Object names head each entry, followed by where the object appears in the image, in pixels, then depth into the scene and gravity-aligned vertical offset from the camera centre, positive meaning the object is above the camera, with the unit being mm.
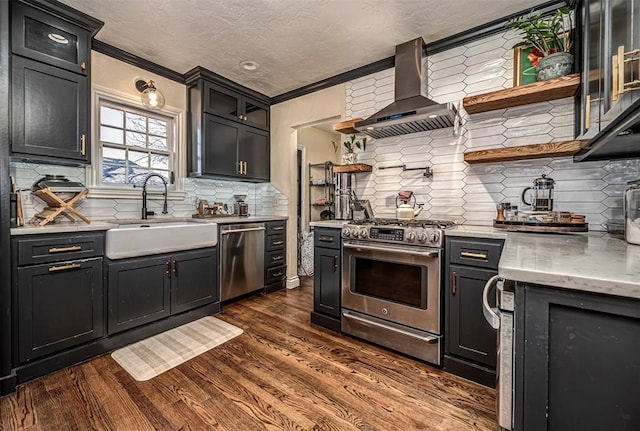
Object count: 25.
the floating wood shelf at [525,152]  1890 +453
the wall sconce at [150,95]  2924 +1233
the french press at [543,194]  2059 +155
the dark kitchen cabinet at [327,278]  2582 -607
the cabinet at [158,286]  2224 -647
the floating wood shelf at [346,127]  2916 +924
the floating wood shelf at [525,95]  1871 +862
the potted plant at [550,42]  1909 +1240
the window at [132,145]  2854 +750
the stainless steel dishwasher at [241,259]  3107 -527
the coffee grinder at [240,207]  3834 +92
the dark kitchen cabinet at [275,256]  3623 -554
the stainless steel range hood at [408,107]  2402 +932
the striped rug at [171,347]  1972 -1065
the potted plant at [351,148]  3061 +737
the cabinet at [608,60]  994 +662
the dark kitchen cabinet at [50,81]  2021 +1005
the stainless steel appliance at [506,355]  869 -445
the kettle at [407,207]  2553 +66
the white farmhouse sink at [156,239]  2186 -221
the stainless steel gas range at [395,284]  2020 -557
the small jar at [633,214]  1315 +5
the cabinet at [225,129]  3281 +1069
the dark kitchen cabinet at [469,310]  1810 -645
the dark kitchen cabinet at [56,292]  1781 -540
